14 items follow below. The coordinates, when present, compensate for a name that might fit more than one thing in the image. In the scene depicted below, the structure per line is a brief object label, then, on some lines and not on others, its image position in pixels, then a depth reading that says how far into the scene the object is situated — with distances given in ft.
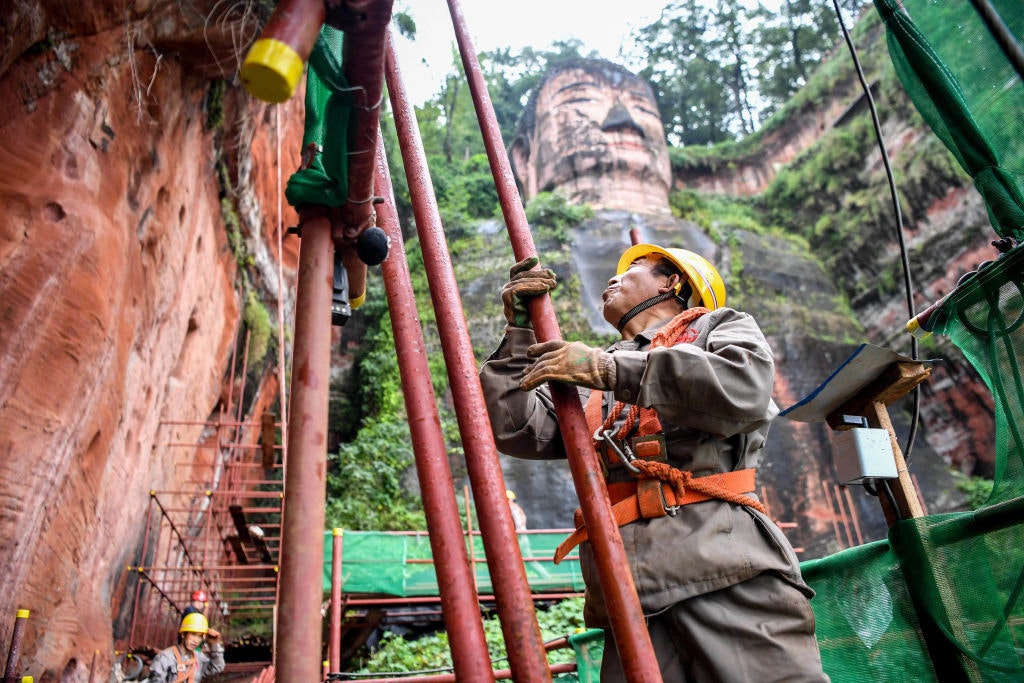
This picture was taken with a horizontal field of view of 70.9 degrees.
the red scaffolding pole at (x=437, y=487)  4.82
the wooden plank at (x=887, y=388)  8.91
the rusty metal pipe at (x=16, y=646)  13.14
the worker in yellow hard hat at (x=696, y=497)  6.45
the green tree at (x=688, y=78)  104.53
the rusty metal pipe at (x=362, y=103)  4.32
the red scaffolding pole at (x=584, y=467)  5.29
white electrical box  8.95
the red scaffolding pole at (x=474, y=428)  5.13
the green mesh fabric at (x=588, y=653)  11.62
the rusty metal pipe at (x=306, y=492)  3.86
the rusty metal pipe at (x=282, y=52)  3.59
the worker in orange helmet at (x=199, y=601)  28.16
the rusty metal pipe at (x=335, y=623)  19.20
